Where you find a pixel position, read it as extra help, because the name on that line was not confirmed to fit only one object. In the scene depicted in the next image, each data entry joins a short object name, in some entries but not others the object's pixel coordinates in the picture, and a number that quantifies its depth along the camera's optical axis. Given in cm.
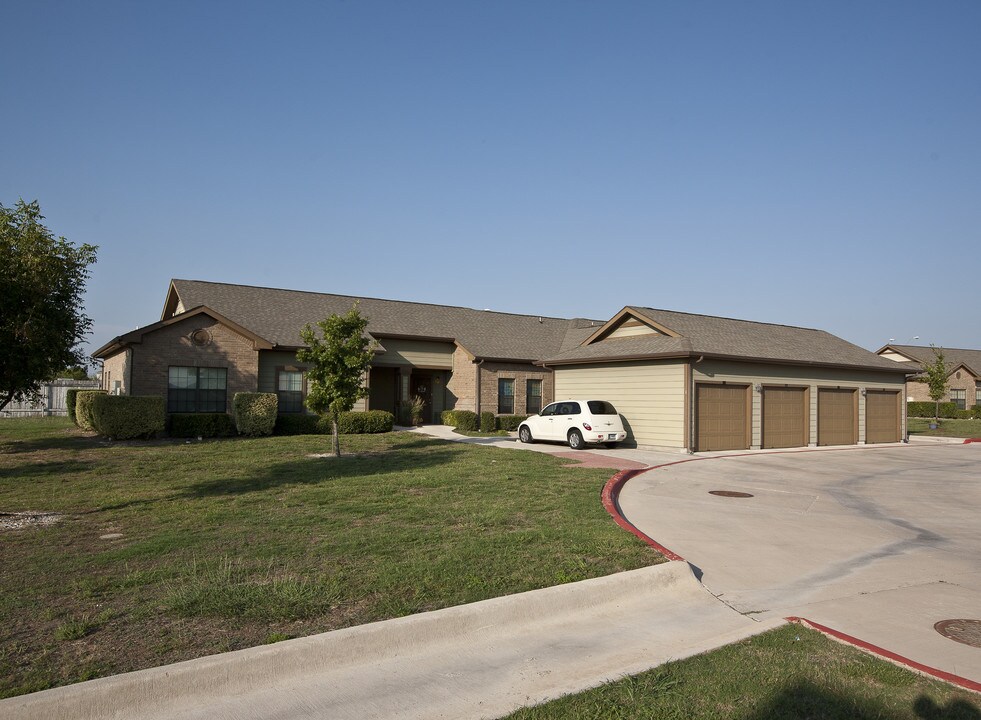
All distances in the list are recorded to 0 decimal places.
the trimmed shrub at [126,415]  2034
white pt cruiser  2195
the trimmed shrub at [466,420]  2897
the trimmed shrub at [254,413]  2283
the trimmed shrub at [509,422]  2994
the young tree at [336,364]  1855
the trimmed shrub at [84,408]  2193
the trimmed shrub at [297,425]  2441
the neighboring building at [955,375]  5578
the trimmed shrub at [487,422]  2933
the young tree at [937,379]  4281
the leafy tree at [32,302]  1173
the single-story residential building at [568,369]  2286
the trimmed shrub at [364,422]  2519
